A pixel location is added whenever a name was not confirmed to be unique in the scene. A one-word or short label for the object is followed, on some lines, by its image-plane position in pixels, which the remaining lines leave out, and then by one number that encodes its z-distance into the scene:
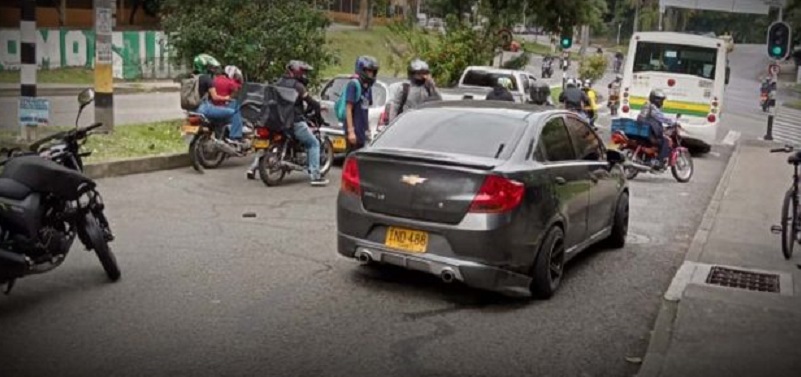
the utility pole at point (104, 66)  13.87
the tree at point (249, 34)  16.25
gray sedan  6.68
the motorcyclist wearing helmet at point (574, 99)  18.14
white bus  20.45
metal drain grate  7.99
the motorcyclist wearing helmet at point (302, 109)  12.05
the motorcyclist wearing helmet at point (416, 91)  11.72
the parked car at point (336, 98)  13.82
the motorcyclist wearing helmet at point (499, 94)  14.23
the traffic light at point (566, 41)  26.33
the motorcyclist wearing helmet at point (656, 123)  15.31
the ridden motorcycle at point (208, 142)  12.77
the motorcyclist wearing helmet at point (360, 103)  11.66
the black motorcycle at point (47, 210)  6.12
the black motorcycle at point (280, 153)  12.11
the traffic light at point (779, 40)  21.42
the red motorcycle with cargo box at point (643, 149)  15.37
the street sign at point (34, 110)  12.20
